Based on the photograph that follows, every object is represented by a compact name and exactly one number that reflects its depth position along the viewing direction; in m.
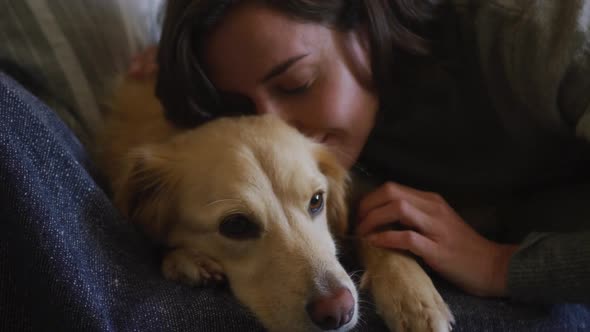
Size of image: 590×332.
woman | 1.06
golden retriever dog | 0.91
